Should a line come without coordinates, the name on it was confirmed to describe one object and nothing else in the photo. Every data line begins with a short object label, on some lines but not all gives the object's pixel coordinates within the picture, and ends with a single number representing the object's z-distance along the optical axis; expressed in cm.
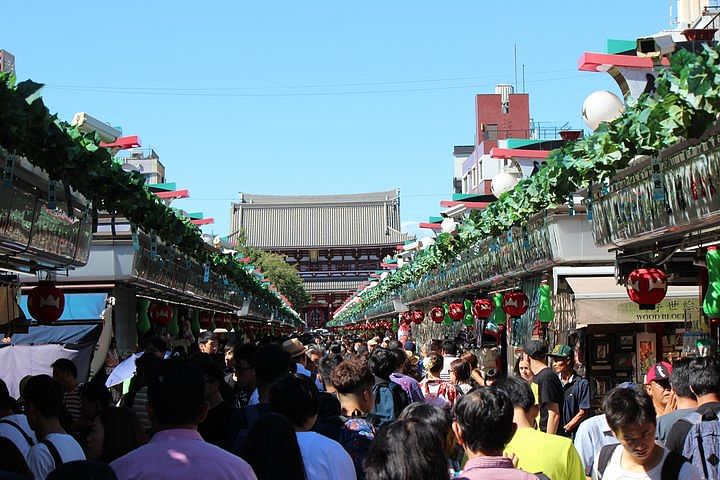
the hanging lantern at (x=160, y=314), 2127
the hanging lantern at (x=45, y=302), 1222
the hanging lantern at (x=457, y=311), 2364
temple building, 10075
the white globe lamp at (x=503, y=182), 1680
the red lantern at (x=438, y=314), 2769
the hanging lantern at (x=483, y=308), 1978
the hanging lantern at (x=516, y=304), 1650
